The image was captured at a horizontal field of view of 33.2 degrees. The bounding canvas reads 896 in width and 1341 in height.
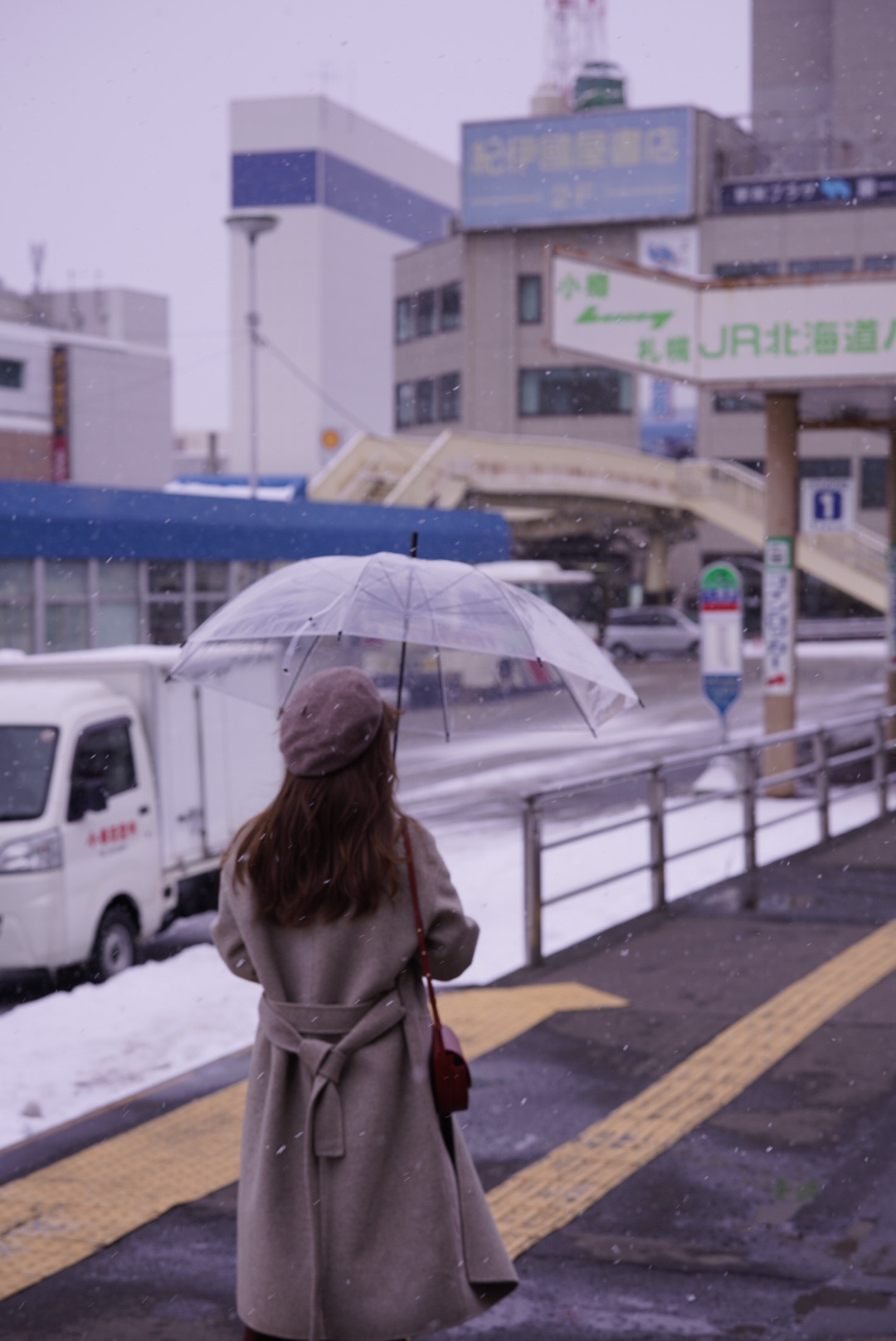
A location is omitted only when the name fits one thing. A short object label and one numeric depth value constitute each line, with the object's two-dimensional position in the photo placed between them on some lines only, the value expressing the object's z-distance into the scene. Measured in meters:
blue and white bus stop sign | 13.90
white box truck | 7.87
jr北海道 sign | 13.00
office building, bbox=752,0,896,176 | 53.72
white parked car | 43.56
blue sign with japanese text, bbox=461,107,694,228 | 51.47
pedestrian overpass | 32.75
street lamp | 26.17
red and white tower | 71.06
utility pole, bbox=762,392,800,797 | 14.12
